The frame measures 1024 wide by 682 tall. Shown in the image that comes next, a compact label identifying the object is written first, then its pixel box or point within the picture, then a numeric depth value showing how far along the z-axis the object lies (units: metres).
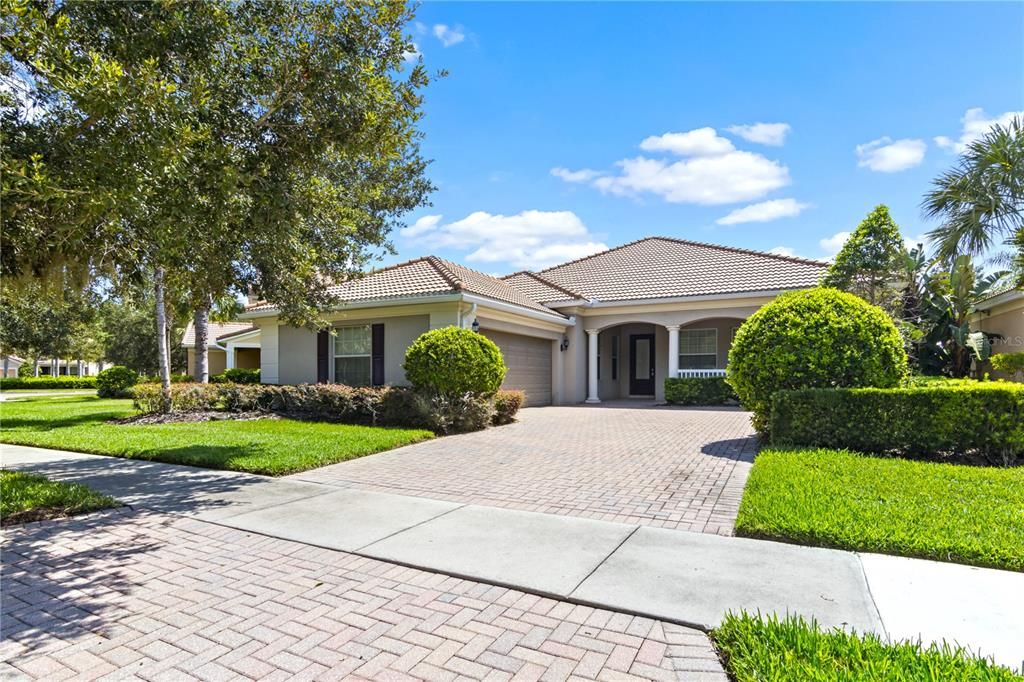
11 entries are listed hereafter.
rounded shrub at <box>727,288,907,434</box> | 8.75
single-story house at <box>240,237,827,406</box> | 15.36
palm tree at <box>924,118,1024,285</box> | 11.37
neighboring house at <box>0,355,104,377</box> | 72.50
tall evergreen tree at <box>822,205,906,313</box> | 14.37
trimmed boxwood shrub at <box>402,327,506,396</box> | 11.87
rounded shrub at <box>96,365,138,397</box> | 24.47
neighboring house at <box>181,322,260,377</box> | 27.62
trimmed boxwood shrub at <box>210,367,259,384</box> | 23.30
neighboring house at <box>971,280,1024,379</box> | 13.63
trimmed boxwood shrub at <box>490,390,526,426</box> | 13.12
